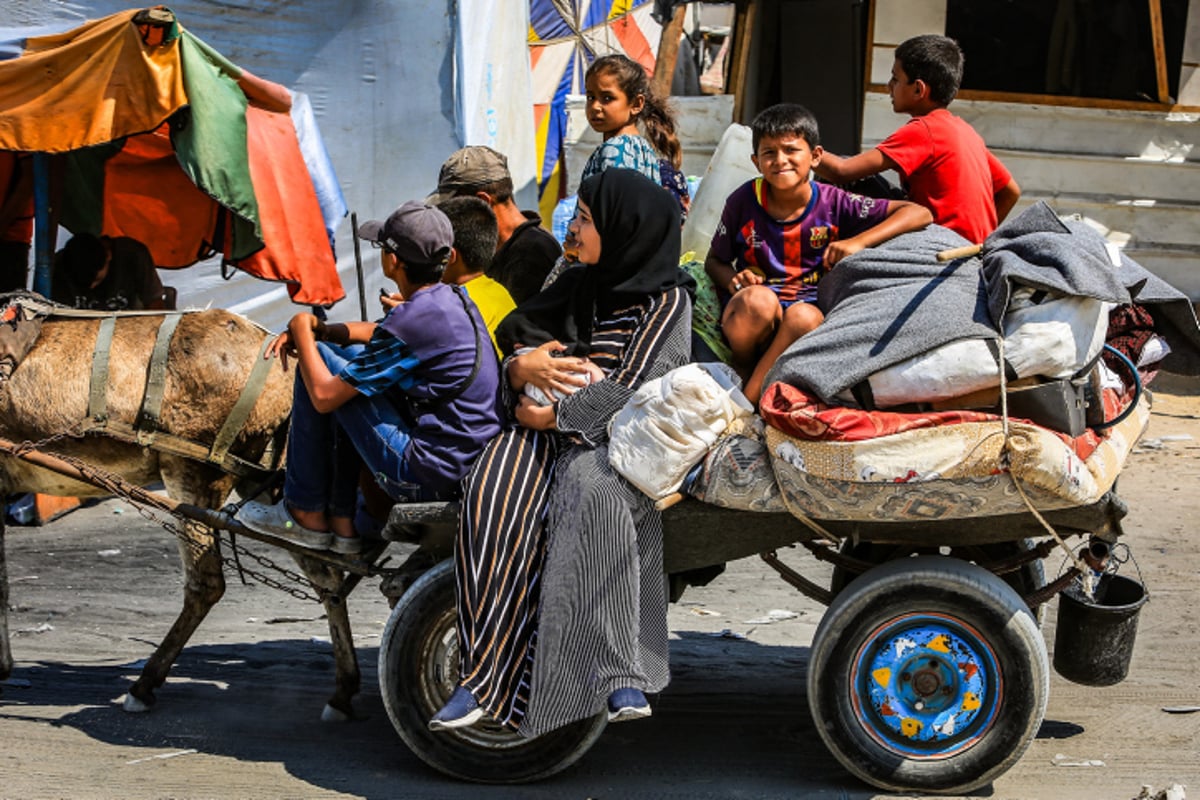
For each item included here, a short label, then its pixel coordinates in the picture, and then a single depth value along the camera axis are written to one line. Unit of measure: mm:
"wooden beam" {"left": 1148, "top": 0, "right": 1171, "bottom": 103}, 11016
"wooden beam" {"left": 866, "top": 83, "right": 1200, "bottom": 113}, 11203
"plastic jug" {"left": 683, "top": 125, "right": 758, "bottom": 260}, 5703
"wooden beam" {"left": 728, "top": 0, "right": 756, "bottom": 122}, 12266
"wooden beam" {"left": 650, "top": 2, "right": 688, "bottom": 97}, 12453
